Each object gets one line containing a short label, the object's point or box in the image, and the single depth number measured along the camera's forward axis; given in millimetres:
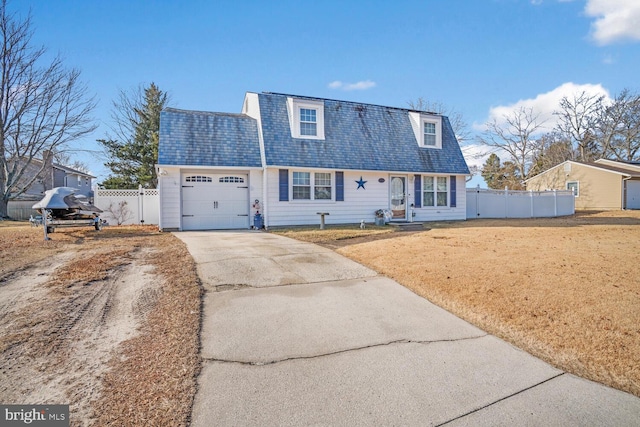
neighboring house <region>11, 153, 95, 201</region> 26703
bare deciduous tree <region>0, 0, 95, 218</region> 18703
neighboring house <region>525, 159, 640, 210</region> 24141
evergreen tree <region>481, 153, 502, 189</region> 38938
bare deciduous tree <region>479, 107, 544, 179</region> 34200
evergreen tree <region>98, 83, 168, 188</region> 26578
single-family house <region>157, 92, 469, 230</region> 12477
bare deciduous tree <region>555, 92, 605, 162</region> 33009
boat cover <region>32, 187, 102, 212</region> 9773
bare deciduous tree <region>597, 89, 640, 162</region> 31250
